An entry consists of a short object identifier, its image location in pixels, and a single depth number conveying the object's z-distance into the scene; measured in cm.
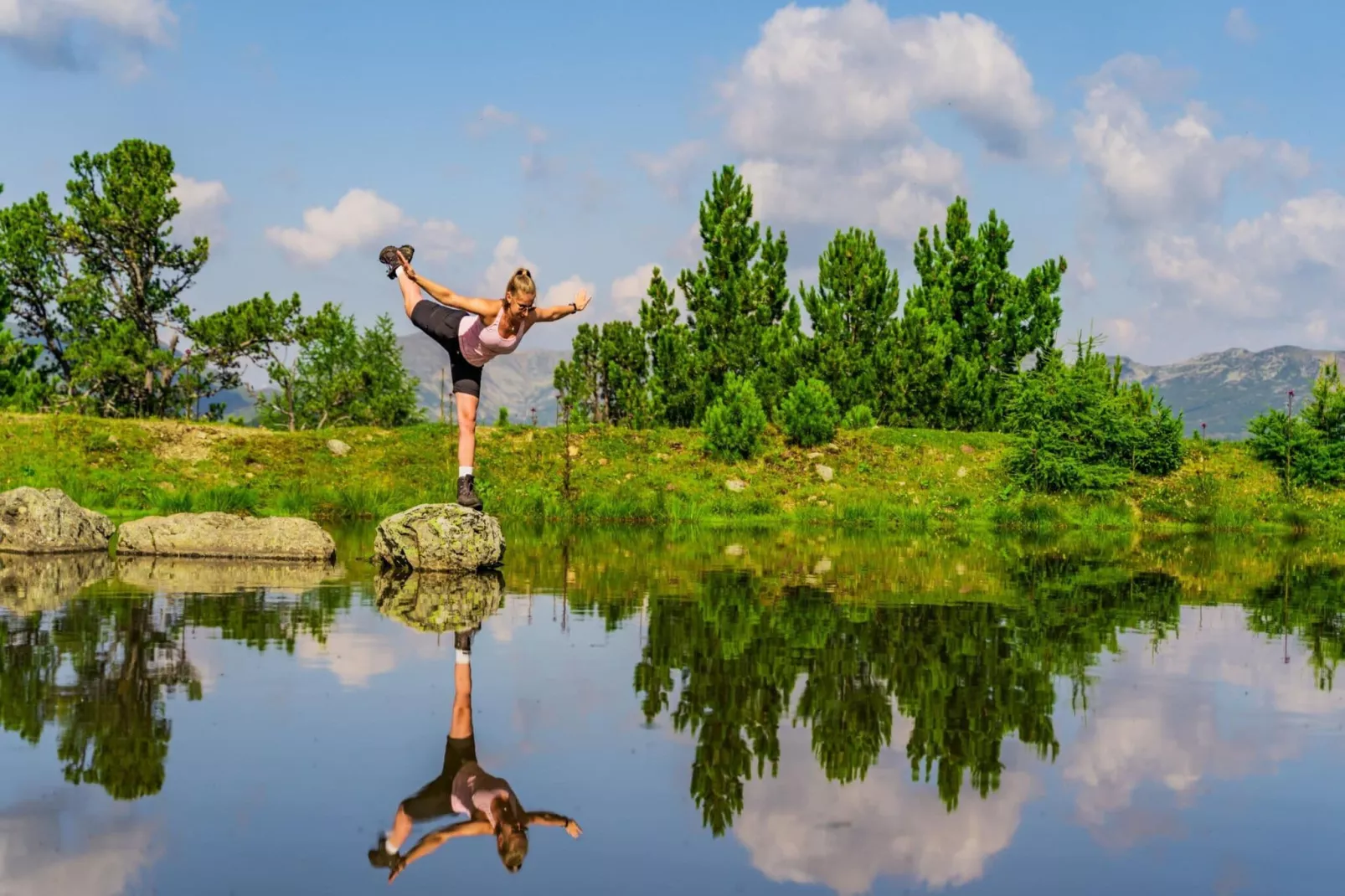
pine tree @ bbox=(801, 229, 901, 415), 5131
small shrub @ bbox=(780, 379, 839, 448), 4181
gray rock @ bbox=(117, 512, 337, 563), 1844
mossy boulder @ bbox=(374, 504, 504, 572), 1725
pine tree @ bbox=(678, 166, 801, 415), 5544
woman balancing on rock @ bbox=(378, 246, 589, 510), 1448
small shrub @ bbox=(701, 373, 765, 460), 4069
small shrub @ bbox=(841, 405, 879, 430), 4594
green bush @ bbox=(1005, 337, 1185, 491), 3825
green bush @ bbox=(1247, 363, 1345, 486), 4019
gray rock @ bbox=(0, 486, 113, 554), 1911
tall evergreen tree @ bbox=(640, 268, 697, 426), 5728
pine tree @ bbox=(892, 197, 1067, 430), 5044
